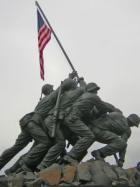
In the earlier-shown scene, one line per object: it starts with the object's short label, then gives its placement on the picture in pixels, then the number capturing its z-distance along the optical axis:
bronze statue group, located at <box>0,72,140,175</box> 14.65
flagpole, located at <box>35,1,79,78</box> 17.47
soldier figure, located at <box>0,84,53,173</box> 14.94
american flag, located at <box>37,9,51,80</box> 17.77
